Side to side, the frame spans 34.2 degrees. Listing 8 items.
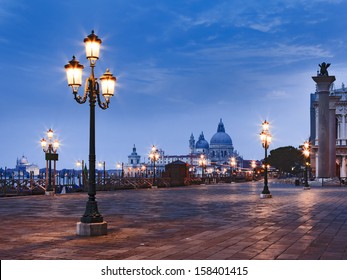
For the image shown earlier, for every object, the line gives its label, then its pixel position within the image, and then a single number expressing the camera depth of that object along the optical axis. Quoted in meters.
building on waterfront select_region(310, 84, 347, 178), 94.62
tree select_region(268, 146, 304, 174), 163.32
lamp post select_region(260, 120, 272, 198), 36.94
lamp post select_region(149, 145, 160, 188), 65.19
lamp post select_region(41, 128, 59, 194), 36.26
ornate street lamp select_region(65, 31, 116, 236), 14.67
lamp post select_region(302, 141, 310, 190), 55.03
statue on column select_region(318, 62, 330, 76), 58.03
